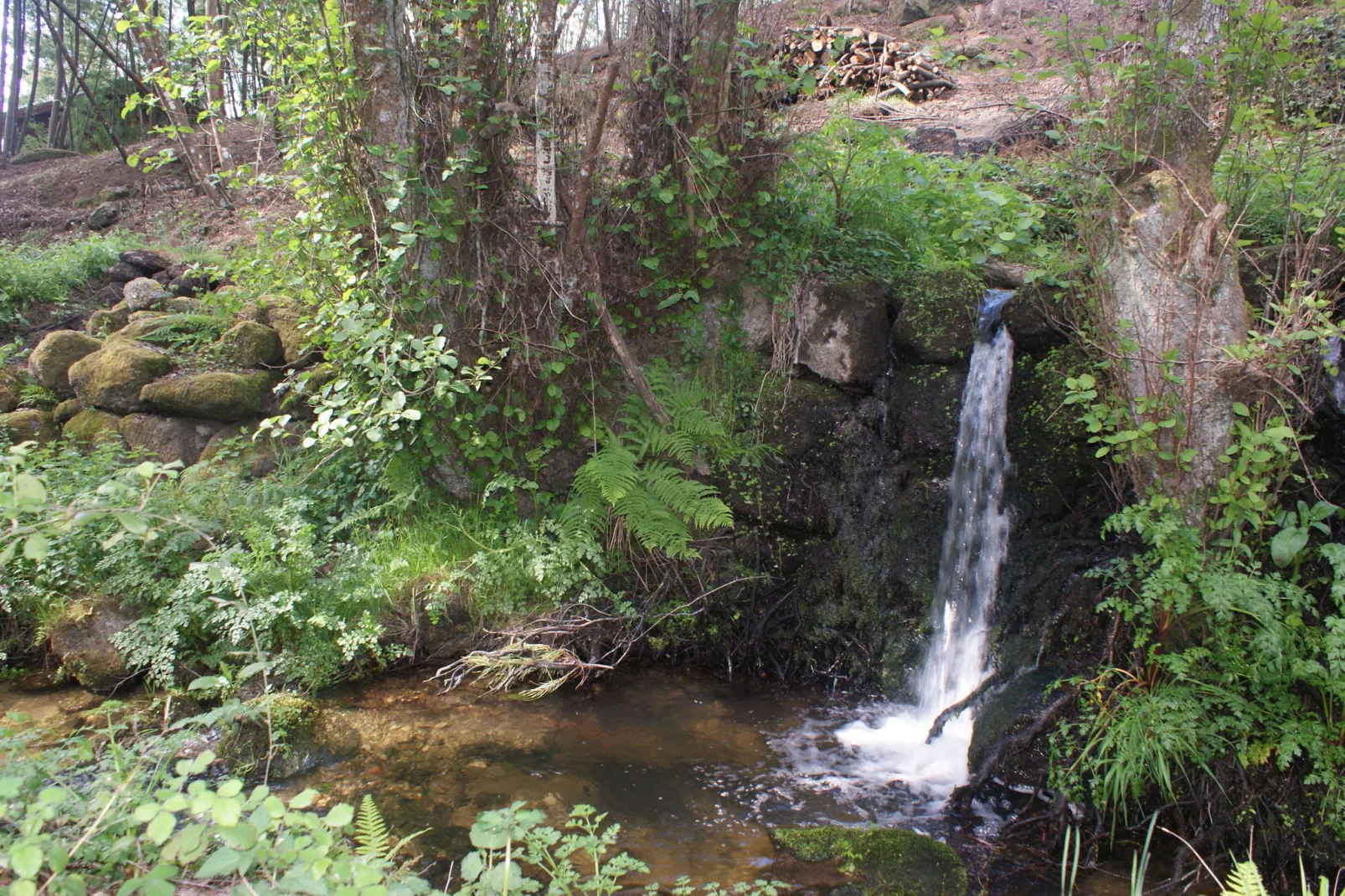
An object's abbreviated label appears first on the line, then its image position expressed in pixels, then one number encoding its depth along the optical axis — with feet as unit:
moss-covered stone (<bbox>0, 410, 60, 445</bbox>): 23.20
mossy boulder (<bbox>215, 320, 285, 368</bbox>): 24.02
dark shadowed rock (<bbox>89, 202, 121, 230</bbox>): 42.01
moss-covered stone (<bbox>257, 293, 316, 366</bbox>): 24.14
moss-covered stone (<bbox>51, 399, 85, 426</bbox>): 23.88
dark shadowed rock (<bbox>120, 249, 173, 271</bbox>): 31.12
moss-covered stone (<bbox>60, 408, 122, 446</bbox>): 22.71
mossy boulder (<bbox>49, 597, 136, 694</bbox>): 17.12
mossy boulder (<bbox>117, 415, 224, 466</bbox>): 22.80
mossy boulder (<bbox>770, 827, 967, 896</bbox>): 11.38
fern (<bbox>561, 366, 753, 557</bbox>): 18.35
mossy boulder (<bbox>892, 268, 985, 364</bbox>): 18.99
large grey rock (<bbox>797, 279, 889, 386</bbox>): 19.86
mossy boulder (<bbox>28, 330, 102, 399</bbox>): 24.76
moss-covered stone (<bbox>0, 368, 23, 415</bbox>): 24.67
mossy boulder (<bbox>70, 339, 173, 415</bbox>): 23.21
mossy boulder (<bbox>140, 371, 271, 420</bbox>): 22.75
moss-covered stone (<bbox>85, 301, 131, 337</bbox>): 26.99
